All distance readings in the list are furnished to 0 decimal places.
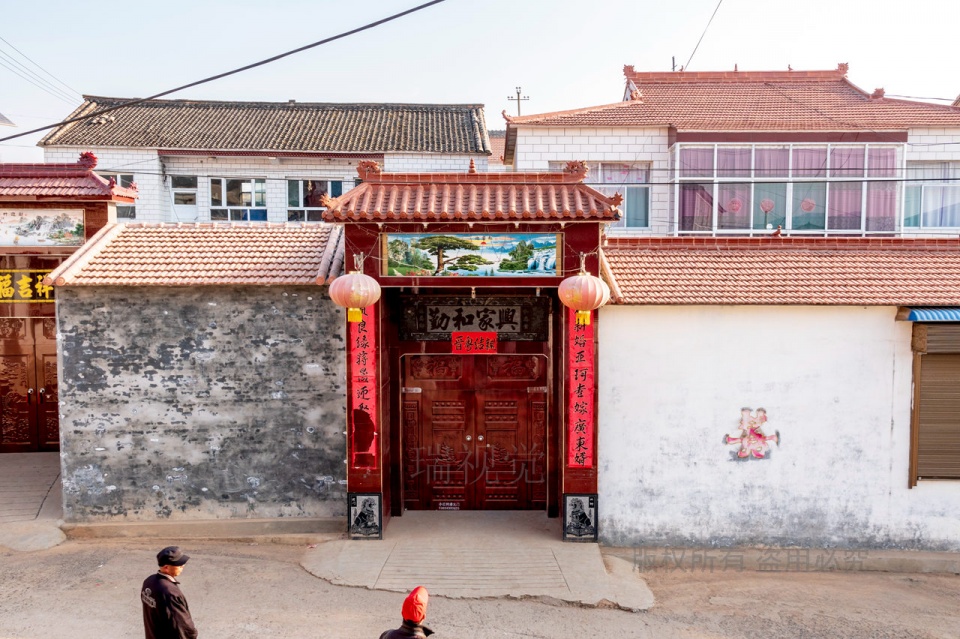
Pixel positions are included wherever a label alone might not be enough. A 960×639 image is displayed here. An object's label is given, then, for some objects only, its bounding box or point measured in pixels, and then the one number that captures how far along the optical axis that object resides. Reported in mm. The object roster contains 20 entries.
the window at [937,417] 8656
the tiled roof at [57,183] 10008
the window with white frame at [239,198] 19953
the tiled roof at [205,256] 8758
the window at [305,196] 20031
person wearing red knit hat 4609
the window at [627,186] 16328
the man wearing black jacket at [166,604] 5246
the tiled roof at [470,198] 8055
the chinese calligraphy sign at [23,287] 10648
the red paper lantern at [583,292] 7723
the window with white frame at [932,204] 16172
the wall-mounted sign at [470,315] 9406
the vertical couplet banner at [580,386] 8391
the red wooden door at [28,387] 11344
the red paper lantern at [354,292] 7793
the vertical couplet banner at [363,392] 8398
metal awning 8352
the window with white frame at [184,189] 19969
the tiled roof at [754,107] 15680
